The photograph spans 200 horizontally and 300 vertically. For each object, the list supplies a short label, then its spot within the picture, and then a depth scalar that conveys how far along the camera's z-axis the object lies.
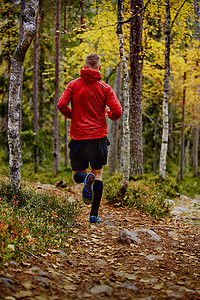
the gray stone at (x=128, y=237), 4.48
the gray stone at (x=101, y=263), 3.55
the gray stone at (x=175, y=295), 2.45
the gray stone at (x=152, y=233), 4.84
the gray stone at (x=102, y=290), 2.54
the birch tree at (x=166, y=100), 10.75
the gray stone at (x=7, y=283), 2.34
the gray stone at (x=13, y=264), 2.80
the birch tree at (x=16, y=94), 5.12
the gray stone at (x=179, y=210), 7.46
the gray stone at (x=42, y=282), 2.53
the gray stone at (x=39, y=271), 2.77
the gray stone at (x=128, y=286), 2.67
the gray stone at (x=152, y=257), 3.93
